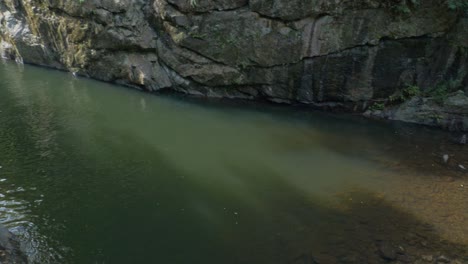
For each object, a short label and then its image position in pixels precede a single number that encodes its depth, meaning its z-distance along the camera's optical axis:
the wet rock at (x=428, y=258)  6.72
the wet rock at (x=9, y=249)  5.57
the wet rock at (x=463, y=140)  11.78
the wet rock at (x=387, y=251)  6.74
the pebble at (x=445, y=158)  10.49
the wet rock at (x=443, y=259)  6.72
